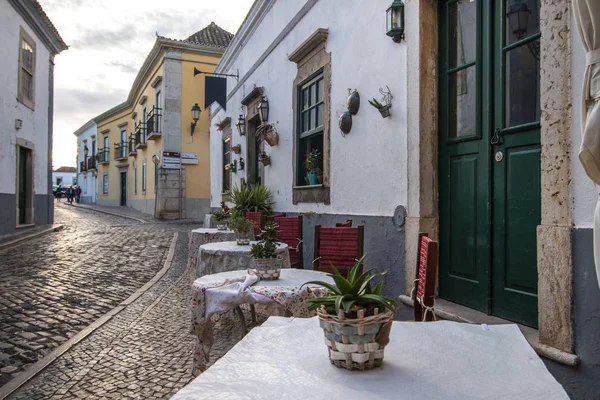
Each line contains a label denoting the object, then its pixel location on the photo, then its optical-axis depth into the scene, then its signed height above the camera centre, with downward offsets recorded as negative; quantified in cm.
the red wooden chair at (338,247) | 396 -40
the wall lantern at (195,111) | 1877 +372
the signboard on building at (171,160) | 1980 +180
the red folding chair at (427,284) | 203 -37
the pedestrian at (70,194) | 3869 +57
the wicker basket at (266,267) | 296 -42
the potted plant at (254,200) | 824 +3
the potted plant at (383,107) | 440 +92
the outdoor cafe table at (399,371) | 114 -47
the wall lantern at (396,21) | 418 +167
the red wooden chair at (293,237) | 530 -41
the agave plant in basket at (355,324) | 125 -34
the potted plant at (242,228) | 458 -27
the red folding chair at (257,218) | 634 -24
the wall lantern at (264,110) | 873 +175
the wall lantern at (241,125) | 1061 +179
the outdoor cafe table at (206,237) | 641 -50
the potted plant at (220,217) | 689 -23
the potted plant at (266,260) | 296 -38
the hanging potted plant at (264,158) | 865 +83
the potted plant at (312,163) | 663 +58
